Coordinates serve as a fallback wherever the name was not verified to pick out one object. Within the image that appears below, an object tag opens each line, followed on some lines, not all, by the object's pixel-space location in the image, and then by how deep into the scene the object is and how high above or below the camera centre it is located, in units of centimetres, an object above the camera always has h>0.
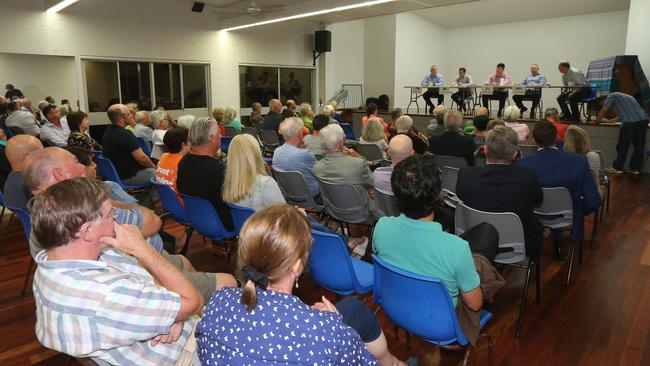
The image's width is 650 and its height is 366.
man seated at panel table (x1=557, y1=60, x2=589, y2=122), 897 +38
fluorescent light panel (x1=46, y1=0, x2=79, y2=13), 784 +181
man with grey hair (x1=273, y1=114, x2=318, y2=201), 405 -47
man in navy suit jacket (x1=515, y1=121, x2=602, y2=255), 325 -49
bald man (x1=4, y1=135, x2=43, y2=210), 299 -44
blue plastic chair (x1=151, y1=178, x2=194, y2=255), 338 -80
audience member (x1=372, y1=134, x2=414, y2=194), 335 -38
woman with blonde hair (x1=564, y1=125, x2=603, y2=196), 396 -34
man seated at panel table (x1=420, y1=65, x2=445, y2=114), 1194 +61
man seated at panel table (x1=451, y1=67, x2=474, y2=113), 1173 +36
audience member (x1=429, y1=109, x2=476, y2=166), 450 -38
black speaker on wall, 1270 +187
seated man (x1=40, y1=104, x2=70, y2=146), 603 -35
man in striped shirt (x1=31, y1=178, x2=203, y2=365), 132 -56
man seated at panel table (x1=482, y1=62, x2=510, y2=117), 1090 +56
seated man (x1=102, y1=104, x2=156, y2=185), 460 -55
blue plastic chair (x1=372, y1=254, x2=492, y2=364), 173 -83
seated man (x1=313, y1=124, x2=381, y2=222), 358 -52
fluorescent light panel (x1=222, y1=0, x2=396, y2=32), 816 +192
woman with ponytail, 112 -55
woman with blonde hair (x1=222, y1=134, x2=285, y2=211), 297 -51
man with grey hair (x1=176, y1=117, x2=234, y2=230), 316 -47
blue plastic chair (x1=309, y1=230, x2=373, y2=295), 218 -85
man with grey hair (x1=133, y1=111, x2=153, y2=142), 623 -32
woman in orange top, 364 -42
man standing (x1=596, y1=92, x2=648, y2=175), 720 -34
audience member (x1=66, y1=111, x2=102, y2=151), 460 -28
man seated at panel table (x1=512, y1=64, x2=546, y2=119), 1038 +36
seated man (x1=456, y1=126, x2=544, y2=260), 263 -48
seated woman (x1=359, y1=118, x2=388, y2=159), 551 -36
